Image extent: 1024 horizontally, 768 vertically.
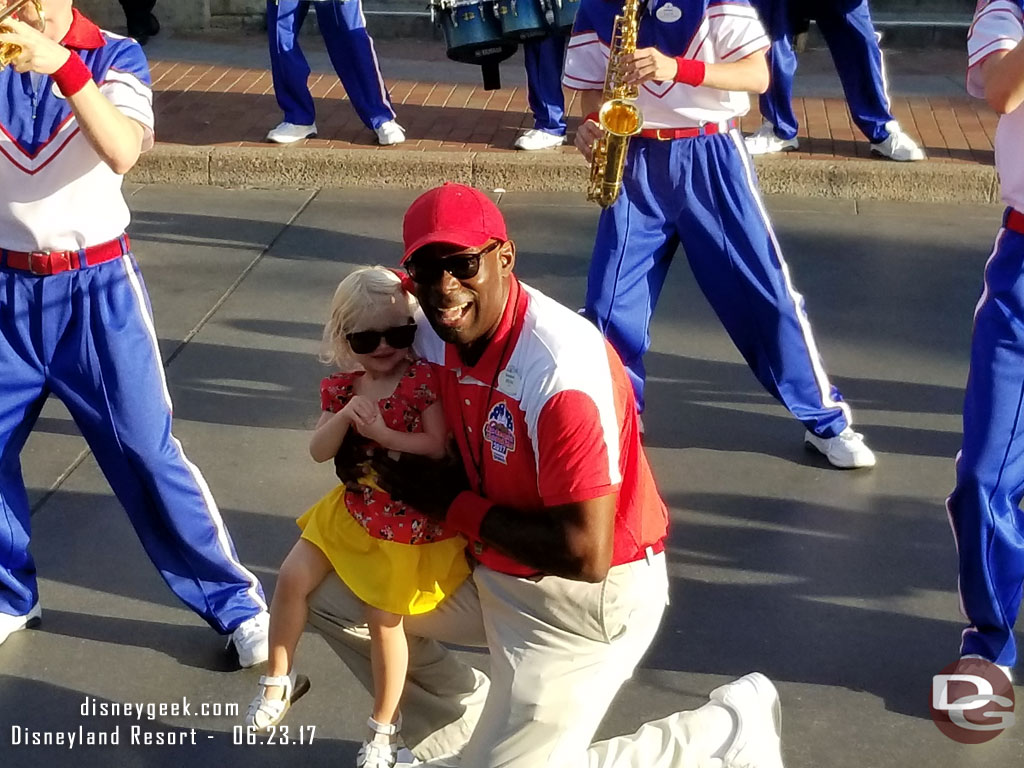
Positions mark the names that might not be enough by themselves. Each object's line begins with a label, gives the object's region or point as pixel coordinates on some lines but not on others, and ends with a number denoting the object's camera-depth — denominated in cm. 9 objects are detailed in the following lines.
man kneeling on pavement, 279
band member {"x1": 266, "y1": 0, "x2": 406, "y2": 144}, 837
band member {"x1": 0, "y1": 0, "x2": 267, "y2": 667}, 345
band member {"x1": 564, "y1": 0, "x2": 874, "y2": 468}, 459
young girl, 306
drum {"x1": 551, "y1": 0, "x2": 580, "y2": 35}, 757
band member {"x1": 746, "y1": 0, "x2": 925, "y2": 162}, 794
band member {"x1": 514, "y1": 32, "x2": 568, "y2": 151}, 829
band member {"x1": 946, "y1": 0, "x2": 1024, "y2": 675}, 341
